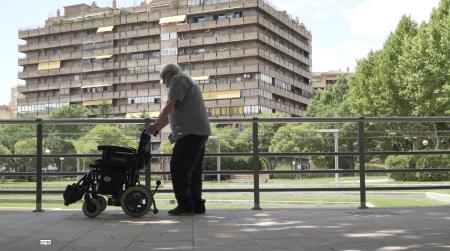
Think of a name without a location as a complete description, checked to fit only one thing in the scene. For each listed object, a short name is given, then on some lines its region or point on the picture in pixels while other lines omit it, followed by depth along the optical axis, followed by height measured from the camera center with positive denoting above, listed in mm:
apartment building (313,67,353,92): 154650 +21163
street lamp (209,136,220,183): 8046 +245
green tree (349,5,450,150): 38625 +6343
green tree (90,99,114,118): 99188 +8170
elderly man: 6395 +320
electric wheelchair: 6355 -364
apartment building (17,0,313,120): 94000 +18143
